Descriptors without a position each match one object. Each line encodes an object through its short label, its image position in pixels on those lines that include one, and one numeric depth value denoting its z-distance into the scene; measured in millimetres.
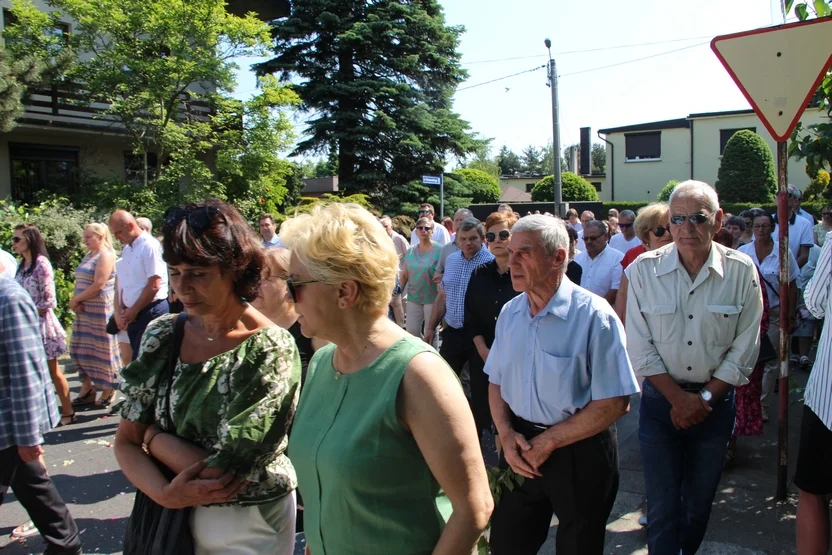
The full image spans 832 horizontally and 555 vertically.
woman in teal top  7633
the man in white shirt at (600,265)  5984
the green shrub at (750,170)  30234
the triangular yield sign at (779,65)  3807
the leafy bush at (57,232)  11852
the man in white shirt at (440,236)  10625
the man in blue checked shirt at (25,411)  3375
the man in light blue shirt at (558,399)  2719
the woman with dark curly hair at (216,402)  2055
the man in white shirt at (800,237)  7570
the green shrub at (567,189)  33969
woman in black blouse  4539
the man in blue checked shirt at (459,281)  5359
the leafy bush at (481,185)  30844
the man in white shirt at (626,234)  7754
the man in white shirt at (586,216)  11503
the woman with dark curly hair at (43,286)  6551
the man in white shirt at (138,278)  6379
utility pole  21031
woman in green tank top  1728
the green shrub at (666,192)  30106
